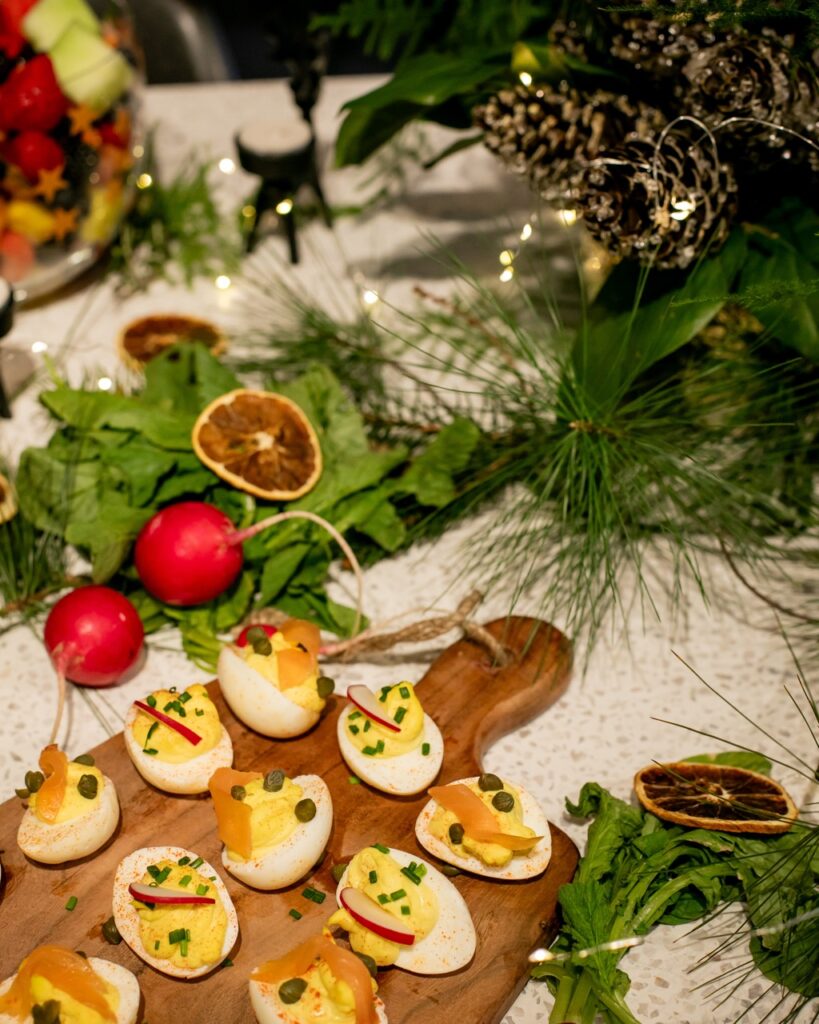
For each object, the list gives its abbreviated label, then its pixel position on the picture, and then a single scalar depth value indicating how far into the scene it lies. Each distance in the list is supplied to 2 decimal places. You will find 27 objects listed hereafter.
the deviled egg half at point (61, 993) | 0.64
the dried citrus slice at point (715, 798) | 0.78
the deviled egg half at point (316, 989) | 0.65
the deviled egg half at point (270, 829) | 0.74
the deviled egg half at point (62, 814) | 0.75
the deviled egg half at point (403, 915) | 0.69
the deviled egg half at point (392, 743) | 0.81
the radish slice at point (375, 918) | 0.68
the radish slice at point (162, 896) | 0.69
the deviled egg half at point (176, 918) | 0.69
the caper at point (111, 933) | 0.71
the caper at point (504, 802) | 0.75
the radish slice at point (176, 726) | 0.80
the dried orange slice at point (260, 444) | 0.99
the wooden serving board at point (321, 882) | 0.70
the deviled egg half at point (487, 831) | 0.74
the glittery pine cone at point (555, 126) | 1.05
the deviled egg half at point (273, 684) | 0.83
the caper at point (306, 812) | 0.74
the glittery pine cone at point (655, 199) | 0.91
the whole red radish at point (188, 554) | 0.91
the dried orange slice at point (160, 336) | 1.21
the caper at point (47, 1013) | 0.62
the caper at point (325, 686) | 0.83
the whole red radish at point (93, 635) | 0.88
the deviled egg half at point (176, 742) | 0.80
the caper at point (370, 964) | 0.68
